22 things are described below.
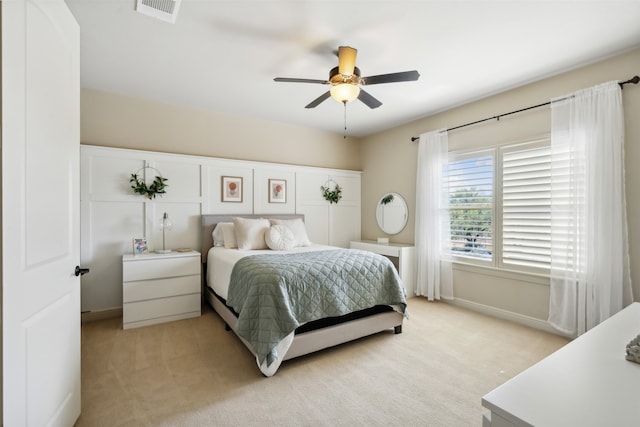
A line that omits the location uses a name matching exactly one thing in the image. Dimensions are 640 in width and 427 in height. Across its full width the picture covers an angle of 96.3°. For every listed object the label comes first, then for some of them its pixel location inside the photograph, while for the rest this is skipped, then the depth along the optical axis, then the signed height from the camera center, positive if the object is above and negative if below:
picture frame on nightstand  3.41 -0.44
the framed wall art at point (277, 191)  4.56 +0.33
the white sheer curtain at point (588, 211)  2.52 +0.01
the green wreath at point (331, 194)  5.08 +0.31
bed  2.20 -0.86
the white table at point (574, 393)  0.82 -0.59
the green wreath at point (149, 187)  3.53 +0.30
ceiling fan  2.28 +1.07
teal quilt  2.18 -0.69
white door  1.10 -0.02
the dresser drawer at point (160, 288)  3.11 -0.88
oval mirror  4.70 -0.03
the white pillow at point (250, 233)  3.66 -0.29
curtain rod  2.49 +1.14
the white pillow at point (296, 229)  4.05 -0.26
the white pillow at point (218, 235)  3.89 -0.33
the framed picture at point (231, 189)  4.16 +0.33
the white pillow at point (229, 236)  3.74 -0.33
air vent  1.95 +1.42
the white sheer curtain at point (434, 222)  3.97 -0.15
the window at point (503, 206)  3.07 +0.07
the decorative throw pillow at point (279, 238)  3.66 -0.35
